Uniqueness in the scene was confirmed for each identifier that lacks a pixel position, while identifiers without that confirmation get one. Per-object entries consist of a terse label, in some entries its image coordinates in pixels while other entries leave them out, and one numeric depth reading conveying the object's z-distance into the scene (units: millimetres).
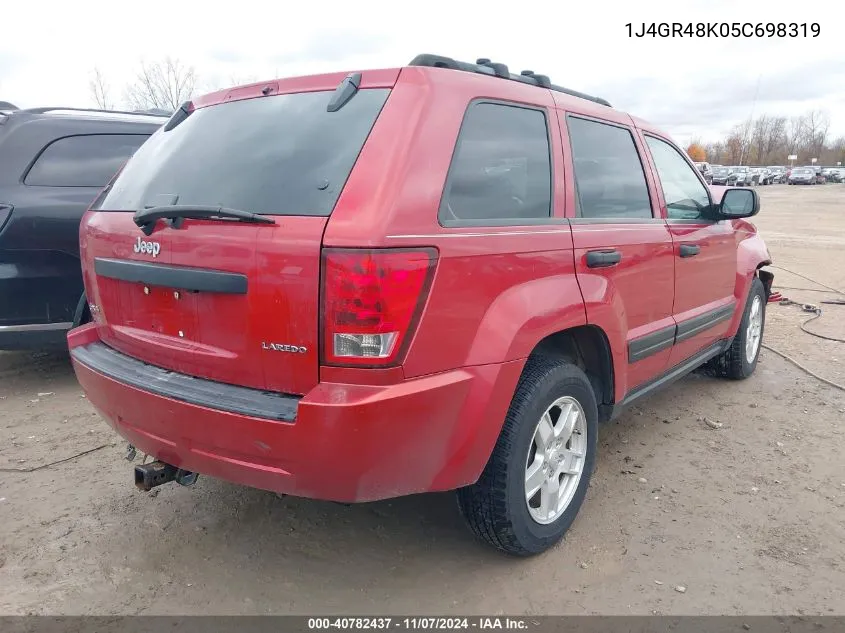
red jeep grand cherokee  2020
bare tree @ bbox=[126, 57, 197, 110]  28078
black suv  4293
